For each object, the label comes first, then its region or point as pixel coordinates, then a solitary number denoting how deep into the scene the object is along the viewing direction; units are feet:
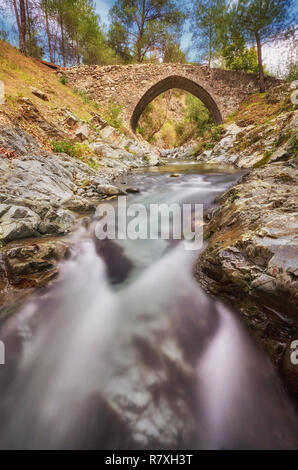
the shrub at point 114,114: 42.40
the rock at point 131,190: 18.07
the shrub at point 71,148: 22.30
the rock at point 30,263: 6.89
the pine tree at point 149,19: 55.88
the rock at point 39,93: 29.04
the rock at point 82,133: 27.86
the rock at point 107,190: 16.12
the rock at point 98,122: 34.83
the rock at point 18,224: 8.26
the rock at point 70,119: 28.78
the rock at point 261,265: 4.64
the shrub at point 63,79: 42.31
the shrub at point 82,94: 41.95
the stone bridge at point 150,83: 45.14
